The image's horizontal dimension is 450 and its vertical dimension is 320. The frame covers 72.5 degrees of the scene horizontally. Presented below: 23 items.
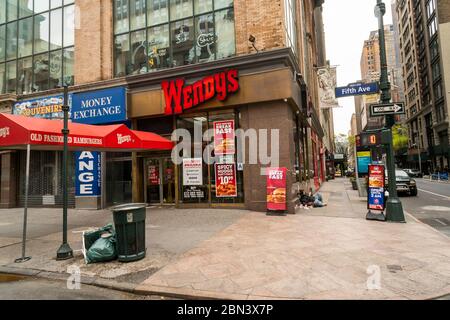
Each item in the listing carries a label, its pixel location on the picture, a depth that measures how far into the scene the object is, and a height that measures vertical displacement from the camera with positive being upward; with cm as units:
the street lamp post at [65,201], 657 -43
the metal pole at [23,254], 655 -152
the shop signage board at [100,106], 1409 +353
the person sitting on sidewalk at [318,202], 1344 -131
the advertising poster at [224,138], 1248 +156
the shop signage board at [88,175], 1452 +32
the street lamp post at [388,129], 968 +135
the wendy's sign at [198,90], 1204 +353
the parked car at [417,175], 4962 -108
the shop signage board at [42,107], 1570 +401
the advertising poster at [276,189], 1104 -55
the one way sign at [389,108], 992 +199
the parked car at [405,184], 1792 -92
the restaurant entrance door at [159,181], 1388 -10
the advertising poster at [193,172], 1298 +23
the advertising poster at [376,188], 1009 -60
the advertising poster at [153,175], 1419 +18
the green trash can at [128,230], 606 -102
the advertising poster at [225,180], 1241 -18
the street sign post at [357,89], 1055 +284
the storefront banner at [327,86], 1959 +565
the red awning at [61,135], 721 +131
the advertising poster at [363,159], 2595 +100
